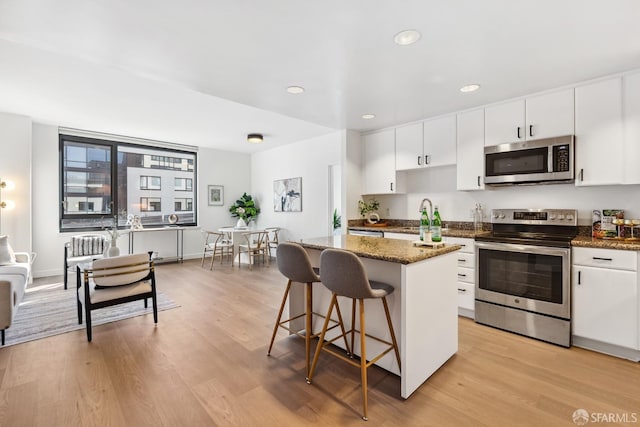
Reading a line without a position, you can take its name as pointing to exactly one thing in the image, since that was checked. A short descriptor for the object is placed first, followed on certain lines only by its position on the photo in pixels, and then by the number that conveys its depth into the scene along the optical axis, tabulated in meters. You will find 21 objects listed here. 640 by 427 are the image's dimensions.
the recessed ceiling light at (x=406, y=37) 2.04
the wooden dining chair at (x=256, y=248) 5.72
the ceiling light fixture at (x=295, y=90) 2.98
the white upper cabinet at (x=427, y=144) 3.70
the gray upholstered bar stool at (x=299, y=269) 2.15
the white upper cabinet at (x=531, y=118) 2.89
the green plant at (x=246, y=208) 7.16
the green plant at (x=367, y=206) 4.64
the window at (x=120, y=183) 5.43
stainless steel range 2.60
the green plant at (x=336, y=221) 5.69
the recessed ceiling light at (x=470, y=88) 2.92
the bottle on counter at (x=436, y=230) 2.31
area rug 2.88
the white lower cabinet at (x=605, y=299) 2.34
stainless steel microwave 2.86
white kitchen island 1.87
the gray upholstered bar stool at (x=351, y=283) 1.75
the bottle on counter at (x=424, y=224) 2.32
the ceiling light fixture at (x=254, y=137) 5.71
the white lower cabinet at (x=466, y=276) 3.17
